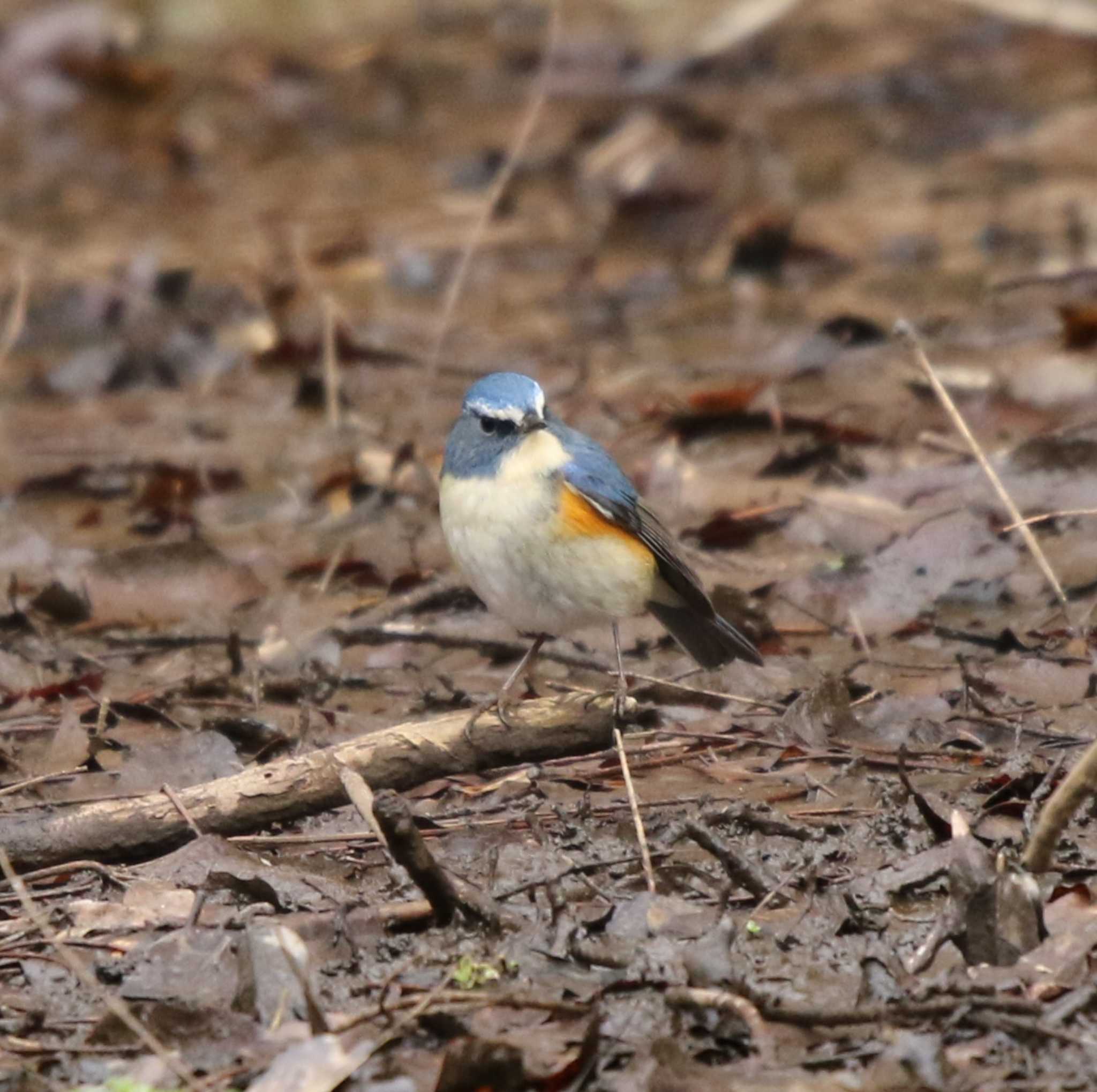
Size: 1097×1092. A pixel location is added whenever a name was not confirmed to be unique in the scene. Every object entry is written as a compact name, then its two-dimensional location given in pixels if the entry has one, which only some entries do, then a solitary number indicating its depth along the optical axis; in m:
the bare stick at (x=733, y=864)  8.23
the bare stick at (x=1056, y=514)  10.45
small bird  10.99
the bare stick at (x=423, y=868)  7.49
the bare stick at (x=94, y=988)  7.10
